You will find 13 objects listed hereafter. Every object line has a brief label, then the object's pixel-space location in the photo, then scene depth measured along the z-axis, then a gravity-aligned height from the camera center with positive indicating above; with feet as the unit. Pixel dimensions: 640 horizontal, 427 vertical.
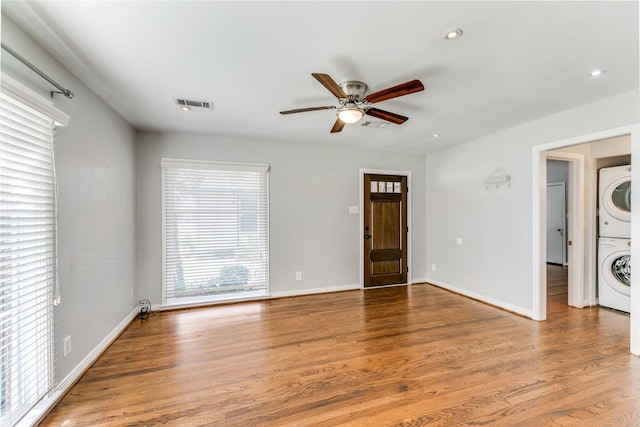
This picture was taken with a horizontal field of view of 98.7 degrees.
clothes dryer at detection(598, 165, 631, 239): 11.71 +0.44
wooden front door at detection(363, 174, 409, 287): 16.07 -0.99
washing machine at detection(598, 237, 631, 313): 11.65 -2.69
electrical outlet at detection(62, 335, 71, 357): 6.84 -3.33
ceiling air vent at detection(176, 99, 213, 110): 9.16 +3.77
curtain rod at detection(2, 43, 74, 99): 5.06 +2.97
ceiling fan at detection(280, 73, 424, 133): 6.52 +2.99
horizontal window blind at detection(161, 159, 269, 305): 12.73 -0.80
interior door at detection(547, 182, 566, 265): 22.39 -0.89
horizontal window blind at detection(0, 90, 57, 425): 5.18 -0.88
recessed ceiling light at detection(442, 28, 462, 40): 5.59 +3.71
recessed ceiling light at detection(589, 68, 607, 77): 7.27 +3.73
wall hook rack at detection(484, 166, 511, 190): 12.37 +1.57
